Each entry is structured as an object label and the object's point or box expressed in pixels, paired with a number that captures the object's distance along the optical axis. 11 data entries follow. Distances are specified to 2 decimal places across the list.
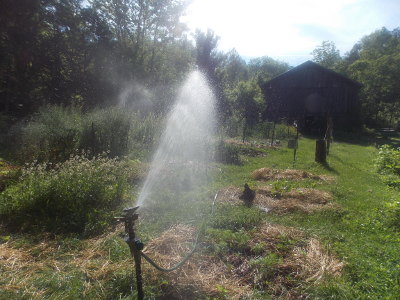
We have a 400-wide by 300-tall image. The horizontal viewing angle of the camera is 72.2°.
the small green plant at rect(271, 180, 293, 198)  5.18
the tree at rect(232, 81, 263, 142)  16.48
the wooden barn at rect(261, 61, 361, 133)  20.89
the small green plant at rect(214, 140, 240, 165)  8.55
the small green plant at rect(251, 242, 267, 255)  3.10
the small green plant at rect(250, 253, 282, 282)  2.70
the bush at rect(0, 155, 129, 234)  3.79
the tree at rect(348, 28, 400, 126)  28.30
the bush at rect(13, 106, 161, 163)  6.70
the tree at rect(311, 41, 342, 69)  44.35
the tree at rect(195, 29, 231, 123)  17.28
